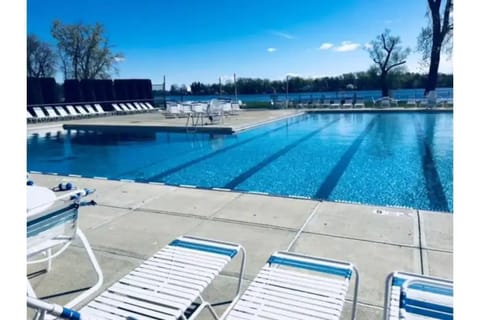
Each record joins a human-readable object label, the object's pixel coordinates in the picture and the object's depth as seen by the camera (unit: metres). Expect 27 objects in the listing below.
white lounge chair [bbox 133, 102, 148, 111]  19.69
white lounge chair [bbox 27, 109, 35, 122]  13.65
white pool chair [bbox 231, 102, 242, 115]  15.97
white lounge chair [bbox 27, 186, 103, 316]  1.80
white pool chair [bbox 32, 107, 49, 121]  13.98
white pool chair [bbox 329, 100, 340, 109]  18.43
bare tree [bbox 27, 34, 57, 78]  25.59
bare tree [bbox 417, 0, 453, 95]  18.20
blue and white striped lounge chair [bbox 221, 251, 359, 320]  1.46
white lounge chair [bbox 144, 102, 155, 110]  20.57
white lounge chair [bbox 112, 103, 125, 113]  18.06
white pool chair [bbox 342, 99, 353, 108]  17.99
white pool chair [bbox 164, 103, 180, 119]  14.38
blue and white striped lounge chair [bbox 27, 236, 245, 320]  1.47
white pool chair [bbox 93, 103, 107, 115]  17.28
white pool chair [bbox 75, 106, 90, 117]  16.30
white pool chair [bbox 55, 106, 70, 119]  15.42
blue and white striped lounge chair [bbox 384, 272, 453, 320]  1.35
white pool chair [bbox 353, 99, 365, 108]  17.72
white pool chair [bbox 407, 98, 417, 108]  16.12
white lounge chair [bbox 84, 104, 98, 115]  16.91
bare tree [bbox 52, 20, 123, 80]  26.41
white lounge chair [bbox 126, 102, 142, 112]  18.92
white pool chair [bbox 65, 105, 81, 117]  15.97
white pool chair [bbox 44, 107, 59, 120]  14.58
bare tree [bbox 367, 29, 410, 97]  22.91
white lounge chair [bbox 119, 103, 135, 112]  18.52
